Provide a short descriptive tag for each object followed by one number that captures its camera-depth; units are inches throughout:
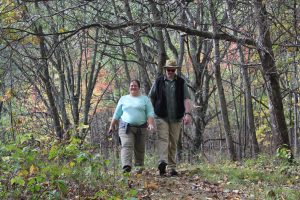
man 323.3
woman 315.9
